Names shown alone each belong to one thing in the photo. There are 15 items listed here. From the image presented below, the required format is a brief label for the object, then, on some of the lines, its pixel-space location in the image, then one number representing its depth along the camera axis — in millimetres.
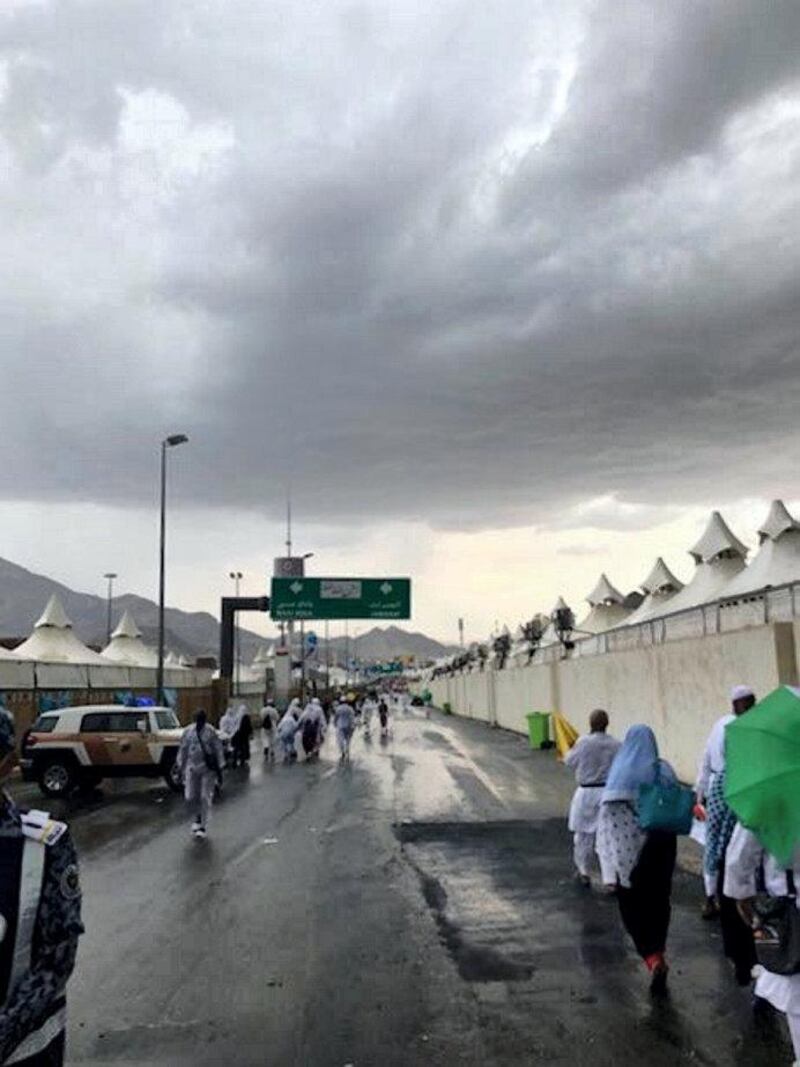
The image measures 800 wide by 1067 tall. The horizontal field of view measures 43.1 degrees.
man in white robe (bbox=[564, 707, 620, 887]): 9289
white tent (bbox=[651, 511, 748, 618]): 28484
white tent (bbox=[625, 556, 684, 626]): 33375
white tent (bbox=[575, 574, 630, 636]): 40938
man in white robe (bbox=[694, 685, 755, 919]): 7230
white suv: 20484
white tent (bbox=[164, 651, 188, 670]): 70238
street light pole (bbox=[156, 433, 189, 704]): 32344
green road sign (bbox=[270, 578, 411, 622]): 43125
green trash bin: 30938
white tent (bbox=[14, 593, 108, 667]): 39750
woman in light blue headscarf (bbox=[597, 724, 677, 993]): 6699
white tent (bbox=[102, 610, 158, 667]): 52875
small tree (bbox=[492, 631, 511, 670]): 51866
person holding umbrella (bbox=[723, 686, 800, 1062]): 3818
